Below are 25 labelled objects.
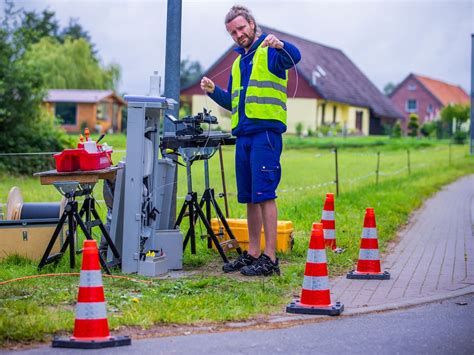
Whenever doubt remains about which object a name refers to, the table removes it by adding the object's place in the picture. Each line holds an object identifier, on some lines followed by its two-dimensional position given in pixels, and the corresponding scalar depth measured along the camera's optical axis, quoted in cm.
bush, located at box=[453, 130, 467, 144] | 6166
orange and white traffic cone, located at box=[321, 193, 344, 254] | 1054
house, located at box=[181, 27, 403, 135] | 6431
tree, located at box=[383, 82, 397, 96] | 18335
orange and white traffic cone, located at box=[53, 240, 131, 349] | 589
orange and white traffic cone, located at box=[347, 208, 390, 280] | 889
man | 867
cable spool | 1003
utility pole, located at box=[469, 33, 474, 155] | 4297
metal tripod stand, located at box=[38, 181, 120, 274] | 843
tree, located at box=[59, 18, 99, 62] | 10656
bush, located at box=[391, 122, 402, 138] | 6861
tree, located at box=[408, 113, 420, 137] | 7750
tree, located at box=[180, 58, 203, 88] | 10942
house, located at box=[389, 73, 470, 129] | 10131
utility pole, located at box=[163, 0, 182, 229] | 1030
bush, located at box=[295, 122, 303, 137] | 6051
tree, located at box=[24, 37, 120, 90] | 6794
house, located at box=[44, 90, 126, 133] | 6150
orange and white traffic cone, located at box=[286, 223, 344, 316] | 709
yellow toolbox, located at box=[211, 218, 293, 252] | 995
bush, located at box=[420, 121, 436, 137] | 7355
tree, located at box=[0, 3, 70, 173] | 2709
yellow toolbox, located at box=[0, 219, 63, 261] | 928
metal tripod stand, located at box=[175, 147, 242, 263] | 926
